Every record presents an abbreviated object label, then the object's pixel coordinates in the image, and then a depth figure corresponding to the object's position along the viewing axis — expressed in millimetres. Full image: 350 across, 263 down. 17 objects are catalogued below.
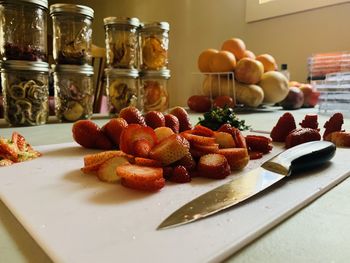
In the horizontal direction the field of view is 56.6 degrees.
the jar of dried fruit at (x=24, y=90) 938
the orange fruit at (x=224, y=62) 1468
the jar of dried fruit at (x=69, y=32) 1054
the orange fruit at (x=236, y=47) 1555
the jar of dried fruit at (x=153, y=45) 1270
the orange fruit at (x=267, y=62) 1573
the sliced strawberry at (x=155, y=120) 667
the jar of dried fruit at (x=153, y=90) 1269
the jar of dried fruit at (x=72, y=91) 1061
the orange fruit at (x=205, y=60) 1554
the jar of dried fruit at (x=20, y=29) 946
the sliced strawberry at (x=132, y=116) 655
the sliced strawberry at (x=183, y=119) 743
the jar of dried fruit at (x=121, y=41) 1194
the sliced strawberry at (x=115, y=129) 615
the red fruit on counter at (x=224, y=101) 1395
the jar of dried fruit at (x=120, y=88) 1187
